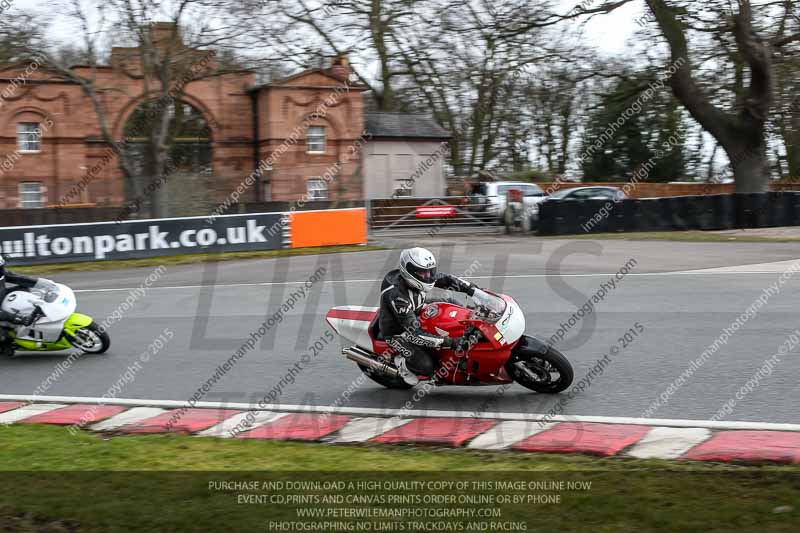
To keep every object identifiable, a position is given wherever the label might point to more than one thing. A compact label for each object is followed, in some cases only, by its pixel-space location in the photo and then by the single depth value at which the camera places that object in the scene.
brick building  37.69
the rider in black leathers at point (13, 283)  11.59
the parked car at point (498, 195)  33.19
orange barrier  26.52
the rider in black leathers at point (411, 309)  8.20
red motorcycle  8.11
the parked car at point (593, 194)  31.31
